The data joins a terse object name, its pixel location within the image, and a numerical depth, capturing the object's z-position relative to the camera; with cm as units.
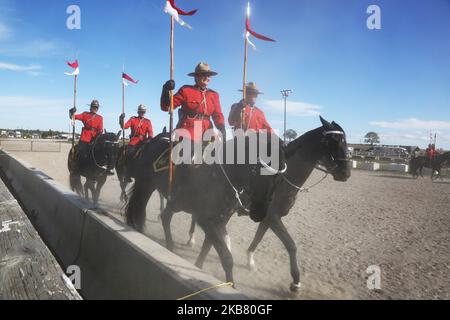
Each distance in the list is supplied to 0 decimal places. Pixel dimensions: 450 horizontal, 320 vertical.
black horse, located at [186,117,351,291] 525
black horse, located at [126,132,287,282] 373
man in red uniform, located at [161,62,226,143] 535
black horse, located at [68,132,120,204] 942
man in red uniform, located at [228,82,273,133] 663
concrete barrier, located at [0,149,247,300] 201
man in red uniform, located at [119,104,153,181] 1029
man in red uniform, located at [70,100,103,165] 995
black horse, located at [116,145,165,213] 807
